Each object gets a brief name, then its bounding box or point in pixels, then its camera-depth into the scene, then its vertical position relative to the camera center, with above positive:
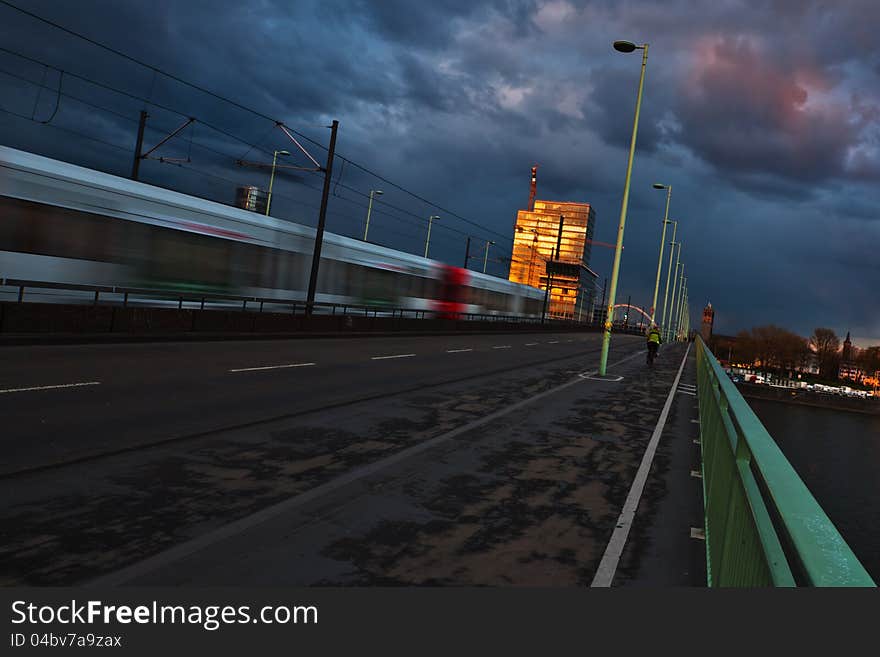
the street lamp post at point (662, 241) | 48.69 +9.08
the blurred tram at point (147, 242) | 16.56 +1.40
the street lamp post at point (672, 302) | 82.68 +6.20
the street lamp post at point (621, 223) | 20.66 +4.26
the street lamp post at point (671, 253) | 72.56 +11.23
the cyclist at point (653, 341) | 25.16 +0.38
